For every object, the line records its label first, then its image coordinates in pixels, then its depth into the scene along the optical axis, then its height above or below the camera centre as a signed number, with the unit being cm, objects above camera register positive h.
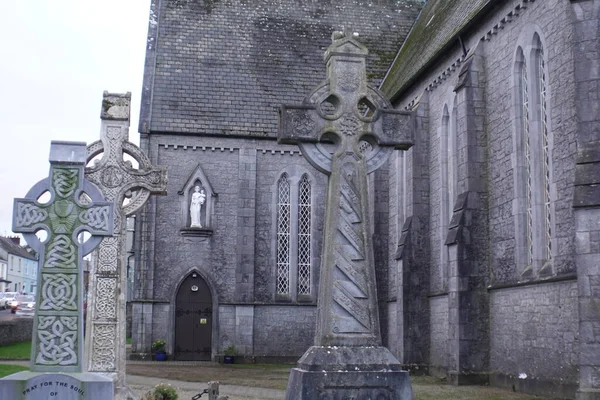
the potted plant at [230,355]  2758 -92
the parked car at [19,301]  4700 +156
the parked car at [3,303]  5238 +148
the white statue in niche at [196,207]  2847 +420
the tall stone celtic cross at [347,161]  877 +190
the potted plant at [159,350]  2734 -77
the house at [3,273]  8269 +548
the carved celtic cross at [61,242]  756 +82
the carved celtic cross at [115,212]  1209 +182
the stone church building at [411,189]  1570 +385
